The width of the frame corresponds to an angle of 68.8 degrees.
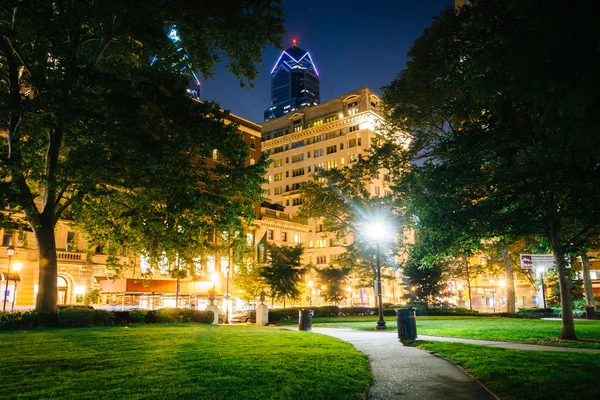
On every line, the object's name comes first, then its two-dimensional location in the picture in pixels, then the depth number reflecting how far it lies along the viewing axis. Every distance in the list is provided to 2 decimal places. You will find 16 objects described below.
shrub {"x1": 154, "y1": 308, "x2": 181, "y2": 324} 25.33
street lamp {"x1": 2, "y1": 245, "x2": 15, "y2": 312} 25.89
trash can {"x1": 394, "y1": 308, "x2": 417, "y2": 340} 15.31
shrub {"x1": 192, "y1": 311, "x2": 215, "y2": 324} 28.01
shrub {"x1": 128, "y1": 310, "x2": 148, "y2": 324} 23.95
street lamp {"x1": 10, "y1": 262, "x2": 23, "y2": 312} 31.43
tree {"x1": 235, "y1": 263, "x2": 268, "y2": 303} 43.94
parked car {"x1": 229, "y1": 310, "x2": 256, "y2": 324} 36.62
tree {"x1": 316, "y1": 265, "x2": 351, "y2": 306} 57.00
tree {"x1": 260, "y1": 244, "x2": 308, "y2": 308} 43.28
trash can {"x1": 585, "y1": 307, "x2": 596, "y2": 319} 33.12
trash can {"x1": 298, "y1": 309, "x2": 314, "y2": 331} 22.64
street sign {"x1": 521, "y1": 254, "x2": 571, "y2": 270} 24.20
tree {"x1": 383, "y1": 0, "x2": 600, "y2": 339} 5.50
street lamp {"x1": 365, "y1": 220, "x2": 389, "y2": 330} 22.53
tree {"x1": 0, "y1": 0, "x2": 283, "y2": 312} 15.45
